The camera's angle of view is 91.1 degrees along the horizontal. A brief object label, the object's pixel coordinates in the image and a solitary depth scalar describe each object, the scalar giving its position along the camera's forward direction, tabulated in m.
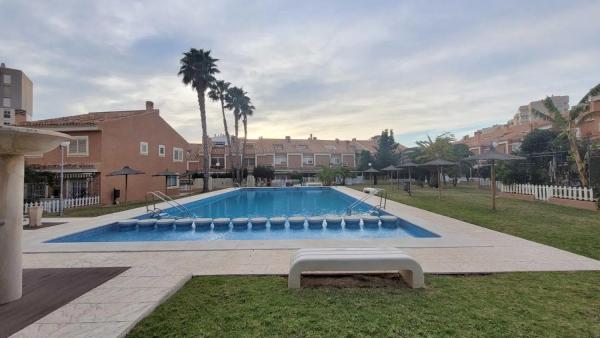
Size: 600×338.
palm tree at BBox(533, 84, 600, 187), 15.63
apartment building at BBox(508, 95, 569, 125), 73.15
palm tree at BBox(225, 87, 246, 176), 38.41
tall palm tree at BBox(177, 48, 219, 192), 27.22
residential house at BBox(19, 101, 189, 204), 19.17
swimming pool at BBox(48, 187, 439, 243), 10.01
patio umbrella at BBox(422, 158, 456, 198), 19.69
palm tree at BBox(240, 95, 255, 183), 40.22
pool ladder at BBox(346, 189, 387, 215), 14.13
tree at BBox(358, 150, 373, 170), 46.06
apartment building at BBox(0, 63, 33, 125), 57.28
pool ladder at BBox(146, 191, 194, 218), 14.07
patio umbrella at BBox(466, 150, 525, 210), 13.22
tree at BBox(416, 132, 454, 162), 32.84
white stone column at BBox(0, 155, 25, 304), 3.91
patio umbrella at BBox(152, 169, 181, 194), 27.68
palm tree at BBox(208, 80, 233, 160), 36.38
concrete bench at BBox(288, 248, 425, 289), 4.43
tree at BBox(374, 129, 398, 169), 45.03
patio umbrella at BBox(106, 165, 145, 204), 17.75
